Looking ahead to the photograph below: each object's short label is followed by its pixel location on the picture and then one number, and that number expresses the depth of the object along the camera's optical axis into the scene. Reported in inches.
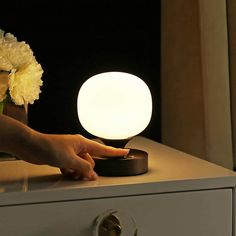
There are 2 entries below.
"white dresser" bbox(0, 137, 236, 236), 63.6
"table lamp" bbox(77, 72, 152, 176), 67.1
